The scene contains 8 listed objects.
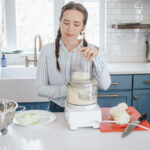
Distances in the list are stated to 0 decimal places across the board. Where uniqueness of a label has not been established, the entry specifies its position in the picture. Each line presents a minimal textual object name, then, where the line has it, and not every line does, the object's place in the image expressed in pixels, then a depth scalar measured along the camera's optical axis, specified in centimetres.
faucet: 314
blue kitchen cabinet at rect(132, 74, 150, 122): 283
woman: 160
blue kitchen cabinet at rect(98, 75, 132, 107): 280
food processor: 129
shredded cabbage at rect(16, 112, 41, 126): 134
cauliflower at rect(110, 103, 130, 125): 133
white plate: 136
